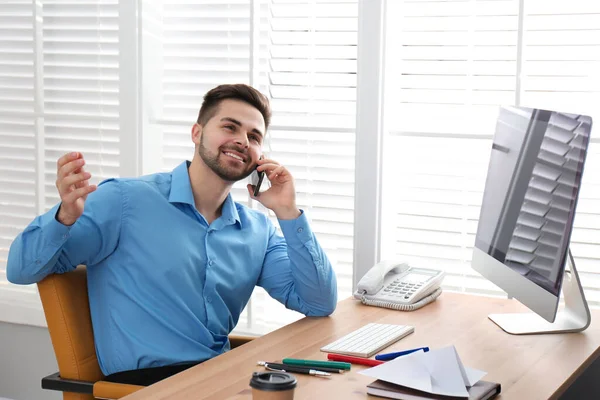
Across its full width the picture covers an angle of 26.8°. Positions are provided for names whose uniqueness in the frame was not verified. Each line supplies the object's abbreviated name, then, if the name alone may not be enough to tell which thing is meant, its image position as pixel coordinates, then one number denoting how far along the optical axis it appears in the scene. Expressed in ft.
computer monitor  9.53
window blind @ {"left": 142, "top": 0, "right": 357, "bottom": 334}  13.28
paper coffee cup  7.48
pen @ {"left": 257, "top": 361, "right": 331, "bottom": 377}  9.03
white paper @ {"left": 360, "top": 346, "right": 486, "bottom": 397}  8.39
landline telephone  11.28
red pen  9.27
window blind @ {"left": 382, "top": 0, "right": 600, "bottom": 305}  12.23
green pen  9.12
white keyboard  9.56
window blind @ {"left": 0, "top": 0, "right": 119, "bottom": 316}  14.47
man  10.63
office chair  10.23
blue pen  9.33
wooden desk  8.71
